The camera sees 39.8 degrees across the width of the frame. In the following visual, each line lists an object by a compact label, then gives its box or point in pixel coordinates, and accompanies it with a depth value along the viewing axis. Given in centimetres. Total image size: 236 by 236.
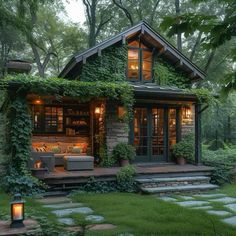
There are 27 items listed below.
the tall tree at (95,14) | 2209
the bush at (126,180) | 891
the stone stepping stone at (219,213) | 630
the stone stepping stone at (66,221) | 550
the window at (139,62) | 1161
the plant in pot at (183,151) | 1113
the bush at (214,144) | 1909
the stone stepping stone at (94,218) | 568
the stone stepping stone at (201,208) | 685
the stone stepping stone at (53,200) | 744
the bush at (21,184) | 793
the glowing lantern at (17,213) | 413
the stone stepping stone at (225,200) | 763
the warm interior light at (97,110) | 1118
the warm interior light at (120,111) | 1057
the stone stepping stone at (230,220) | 567
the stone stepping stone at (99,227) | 504
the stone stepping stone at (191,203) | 724
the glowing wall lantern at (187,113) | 1169
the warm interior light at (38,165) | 905
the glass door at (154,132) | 1100
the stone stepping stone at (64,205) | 695
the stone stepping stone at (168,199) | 785
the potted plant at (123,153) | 1014
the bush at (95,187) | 868
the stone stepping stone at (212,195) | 836
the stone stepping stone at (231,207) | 681
